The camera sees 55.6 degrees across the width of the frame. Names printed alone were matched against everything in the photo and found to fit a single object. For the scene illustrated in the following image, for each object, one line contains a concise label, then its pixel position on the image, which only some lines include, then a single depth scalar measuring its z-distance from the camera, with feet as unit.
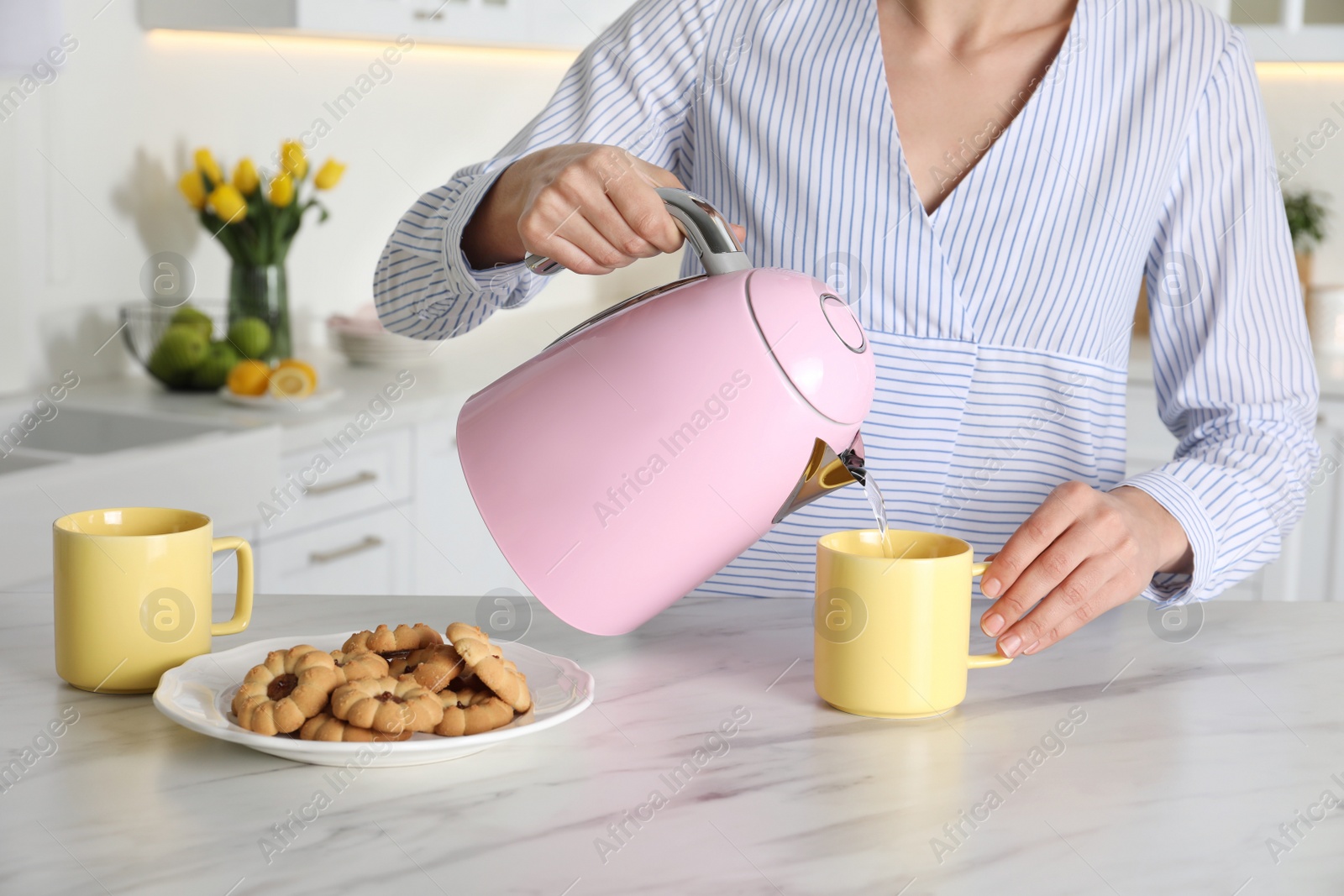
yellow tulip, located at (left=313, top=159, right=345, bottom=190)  7.63
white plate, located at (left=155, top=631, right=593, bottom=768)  2.00
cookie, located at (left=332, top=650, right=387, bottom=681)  2.12
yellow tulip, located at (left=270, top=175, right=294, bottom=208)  7.32
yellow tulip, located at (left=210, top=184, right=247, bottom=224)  7.13
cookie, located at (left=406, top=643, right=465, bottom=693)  2.17
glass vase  7.24
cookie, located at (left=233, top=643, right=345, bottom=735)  2.04
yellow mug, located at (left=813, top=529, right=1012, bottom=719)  2.29
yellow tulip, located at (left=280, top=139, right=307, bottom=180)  7.47
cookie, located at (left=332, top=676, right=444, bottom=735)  2.03
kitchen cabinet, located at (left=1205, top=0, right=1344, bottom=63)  8.42
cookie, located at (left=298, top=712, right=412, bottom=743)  2.02
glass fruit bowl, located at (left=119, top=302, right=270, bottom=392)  6.72
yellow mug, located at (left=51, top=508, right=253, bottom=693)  2.32
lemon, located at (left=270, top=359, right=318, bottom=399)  6.56
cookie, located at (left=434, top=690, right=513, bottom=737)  2.08
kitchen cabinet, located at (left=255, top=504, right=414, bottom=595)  6.41
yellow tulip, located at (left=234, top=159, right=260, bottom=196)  7.24
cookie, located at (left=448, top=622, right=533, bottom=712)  2.14
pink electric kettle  2.03
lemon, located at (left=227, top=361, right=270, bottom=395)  6.57
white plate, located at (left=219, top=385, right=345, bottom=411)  6.48
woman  3.30
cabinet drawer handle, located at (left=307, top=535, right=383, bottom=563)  6.71
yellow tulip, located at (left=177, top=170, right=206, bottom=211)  7.16
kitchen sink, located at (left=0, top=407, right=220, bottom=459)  6.30
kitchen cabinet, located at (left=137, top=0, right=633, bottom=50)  7.16
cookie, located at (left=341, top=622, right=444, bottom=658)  2.30
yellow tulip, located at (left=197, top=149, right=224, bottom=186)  7.22
